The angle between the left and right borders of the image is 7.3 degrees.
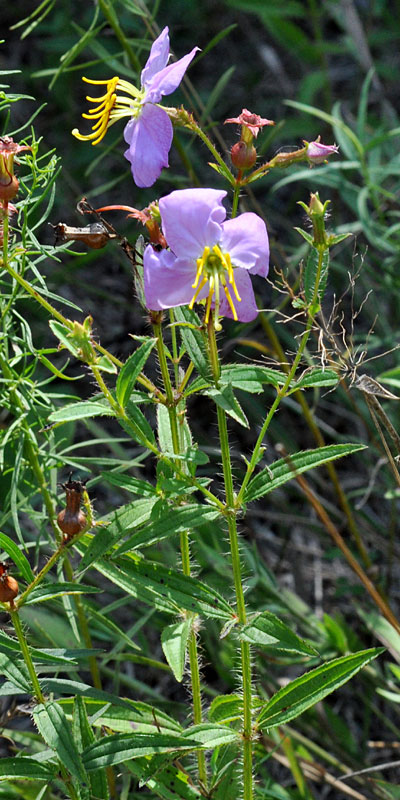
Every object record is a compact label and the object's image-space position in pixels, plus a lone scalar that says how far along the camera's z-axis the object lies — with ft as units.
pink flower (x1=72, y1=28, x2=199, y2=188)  2.77
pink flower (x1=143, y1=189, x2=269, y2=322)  2.73
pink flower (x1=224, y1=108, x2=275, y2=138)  2.77
